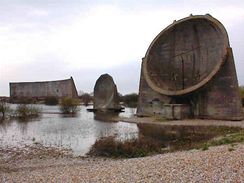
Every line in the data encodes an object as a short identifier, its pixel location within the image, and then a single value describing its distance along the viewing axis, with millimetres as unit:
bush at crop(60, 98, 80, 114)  43594
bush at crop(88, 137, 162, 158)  11629
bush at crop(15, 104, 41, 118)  36062
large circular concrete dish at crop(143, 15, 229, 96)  25422
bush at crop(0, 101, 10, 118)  35375
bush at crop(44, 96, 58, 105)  75075
